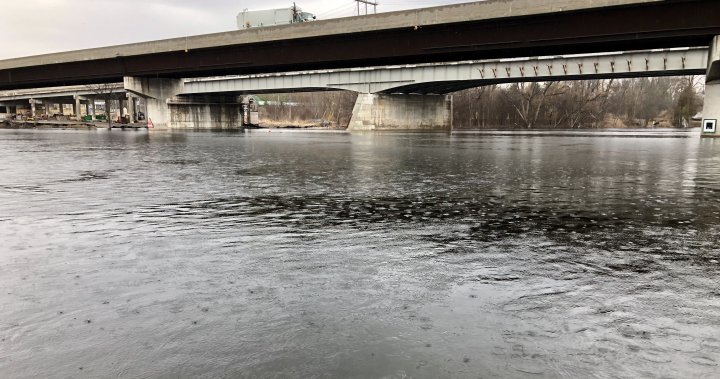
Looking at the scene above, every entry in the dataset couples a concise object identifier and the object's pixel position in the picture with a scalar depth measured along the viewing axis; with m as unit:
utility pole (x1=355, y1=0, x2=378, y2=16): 67.28
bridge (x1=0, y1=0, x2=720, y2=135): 30.70
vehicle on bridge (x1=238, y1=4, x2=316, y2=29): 62.49
